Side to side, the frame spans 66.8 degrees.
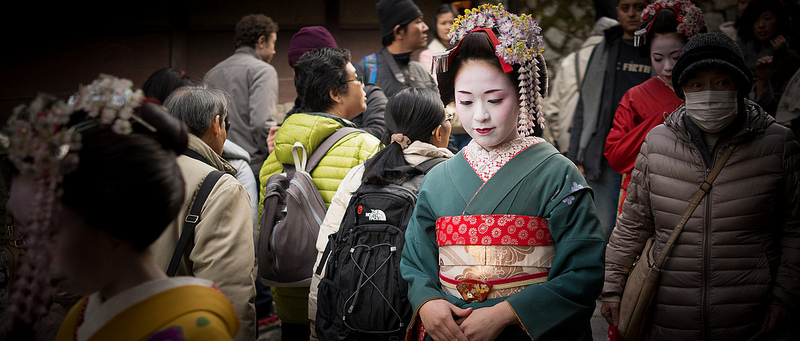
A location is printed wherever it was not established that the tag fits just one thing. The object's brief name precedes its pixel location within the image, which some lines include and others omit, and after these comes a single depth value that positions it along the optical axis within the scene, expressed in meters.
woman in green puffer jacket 3.44
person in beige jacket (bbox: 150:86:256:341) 2.35
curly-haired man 5.11
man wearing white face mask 2.62
